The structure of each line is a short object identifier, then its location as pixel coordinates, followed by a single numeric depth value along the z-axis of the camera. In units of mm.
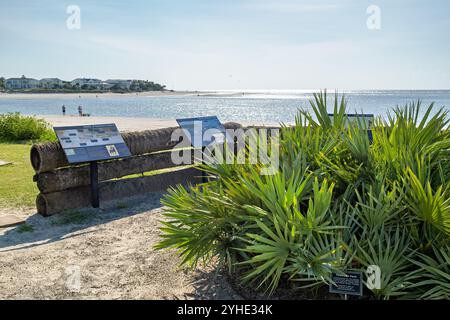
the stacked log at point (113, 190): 7125
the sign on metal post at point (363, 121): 4470
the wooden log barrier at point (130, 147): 6965
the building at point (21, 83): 165375
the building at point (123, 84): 161750
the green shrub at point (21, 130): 16406
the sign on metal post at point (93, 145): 7121
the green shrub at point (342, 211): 3561
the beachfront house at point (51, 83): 147250
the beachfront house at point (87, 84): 148875
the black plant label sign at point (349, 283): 3479
